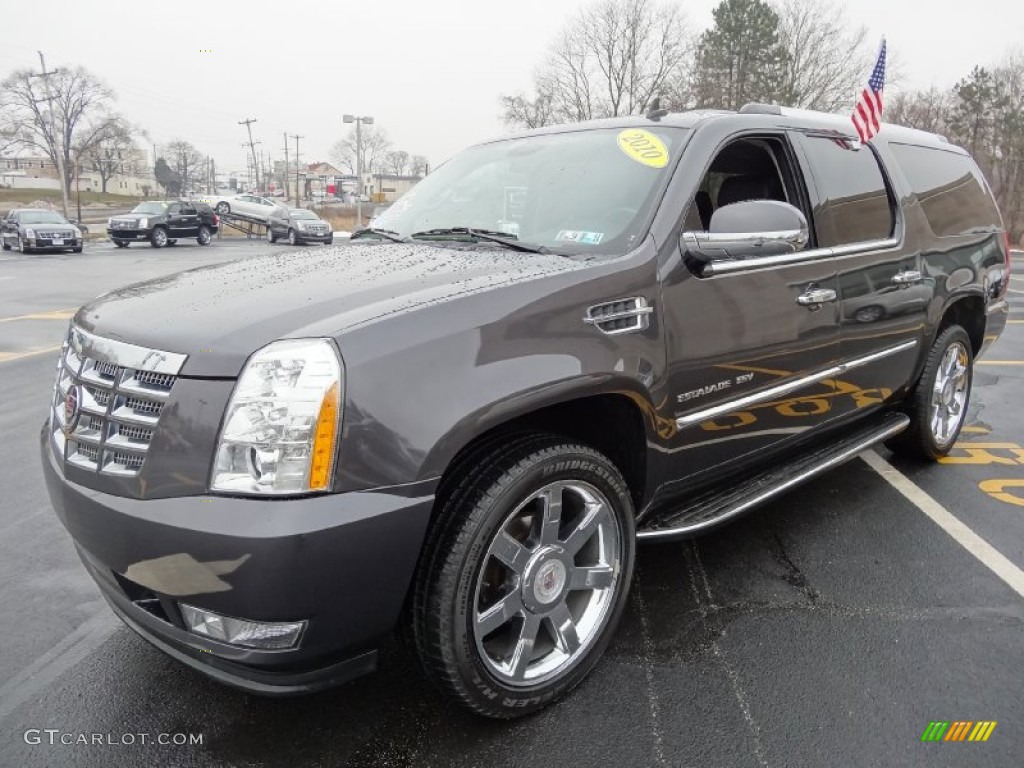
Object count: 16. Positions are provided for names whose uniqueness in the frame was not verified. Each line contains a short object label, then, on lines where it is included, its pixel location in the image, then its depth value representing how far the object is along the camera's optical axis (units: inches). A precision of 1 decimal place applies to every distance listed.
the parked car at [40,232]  945.5
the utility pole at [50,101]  1783.0
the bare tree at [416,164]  4076.8
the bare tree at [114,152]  2559.1
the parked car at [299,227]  1236.5
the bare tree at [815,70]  1866.4
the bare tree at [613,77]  1999.3
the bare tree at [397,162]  4104.3
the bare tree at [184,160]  3885.3
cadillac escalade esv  70.1
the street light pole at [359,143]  1505.7
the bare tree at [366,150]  3604.8
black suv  1095.6
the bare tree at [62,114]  2423.7
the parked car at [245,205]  1470.2
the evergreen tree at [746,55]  1907.0
